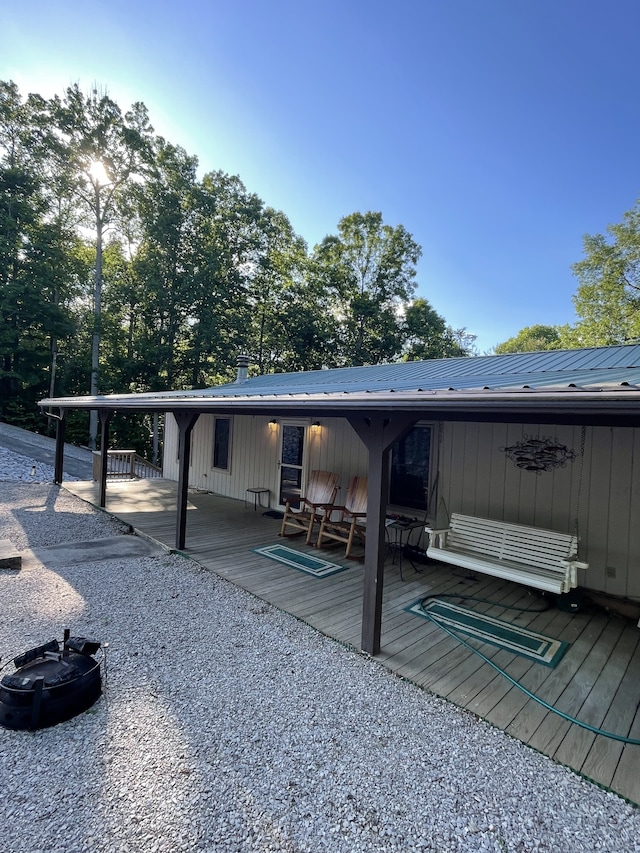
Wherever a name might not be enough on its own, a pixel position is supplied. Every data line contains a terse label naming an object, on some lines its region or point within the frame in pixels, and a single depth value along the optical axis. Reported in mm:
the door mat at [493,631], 3133
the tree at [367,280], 19516
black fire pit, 2176
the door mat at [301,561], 4699
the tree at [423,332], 19312
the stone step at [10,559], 4545
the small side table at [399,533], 4793
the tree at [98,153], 17359
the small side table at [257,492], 7511
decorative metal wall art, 4211
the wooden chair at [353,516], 5207
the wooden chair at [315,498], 5812
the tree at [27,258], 16625
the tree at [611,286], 17531
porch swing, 3602
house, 2272
